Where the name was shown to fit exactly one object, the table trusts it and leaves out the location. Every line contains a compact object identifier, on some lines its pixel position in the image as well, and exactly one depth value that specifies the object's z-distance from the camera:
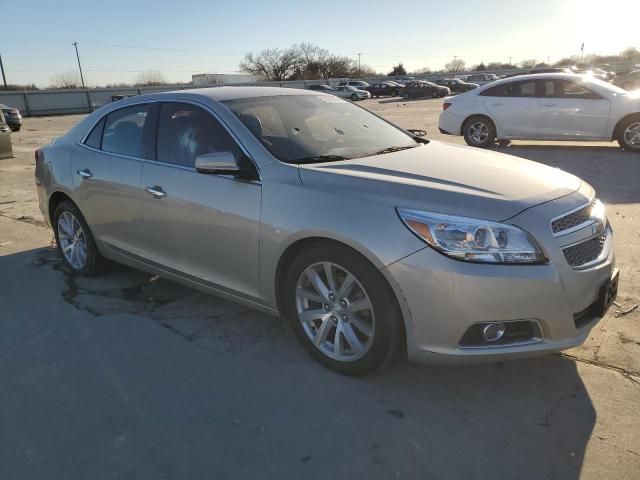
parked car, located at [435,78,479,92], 47.10
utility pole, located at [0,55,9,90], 64.76
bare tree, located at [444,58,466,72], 129.62
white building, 78.21
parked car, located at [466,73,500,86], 55.35
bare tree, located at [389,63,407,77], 99.21
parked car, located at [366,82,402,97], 49.02
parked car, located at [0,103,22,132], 22.80
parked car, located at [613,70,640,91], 21.22
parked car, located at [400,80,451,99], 42.69
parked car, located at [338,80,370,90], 53.34
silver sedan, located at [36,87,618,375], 2.54
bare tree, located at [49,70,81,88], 78.62
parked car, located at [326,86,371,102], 46.38
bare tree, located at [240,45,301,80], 94.75
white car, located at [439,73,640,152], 10.12
